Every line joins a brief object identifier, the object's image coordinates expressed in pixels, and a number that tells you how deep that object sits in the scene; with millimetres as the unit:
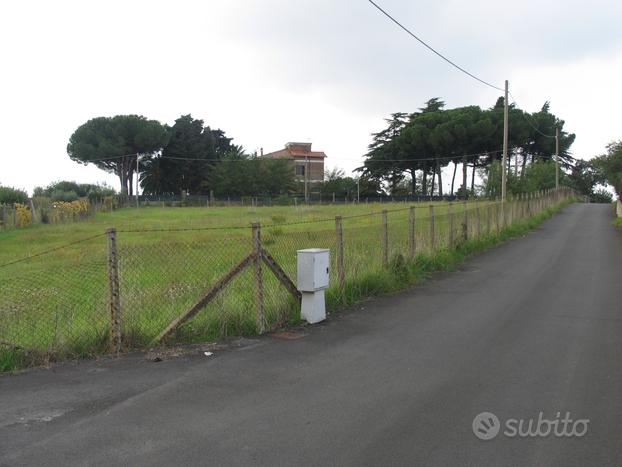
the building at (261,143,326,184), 100812
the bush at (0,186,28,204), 37062
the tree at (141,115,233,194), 83938
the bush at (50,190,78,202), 52581
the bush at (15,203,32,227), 31875
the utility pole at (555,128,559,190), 55312
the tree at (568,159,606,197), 94625
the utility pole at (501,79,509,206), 26850
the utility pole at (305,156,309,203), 79250
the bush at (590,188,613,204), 92125
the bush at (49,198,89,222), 36456
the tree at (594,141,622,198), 29172
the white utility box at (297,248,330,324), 7395
